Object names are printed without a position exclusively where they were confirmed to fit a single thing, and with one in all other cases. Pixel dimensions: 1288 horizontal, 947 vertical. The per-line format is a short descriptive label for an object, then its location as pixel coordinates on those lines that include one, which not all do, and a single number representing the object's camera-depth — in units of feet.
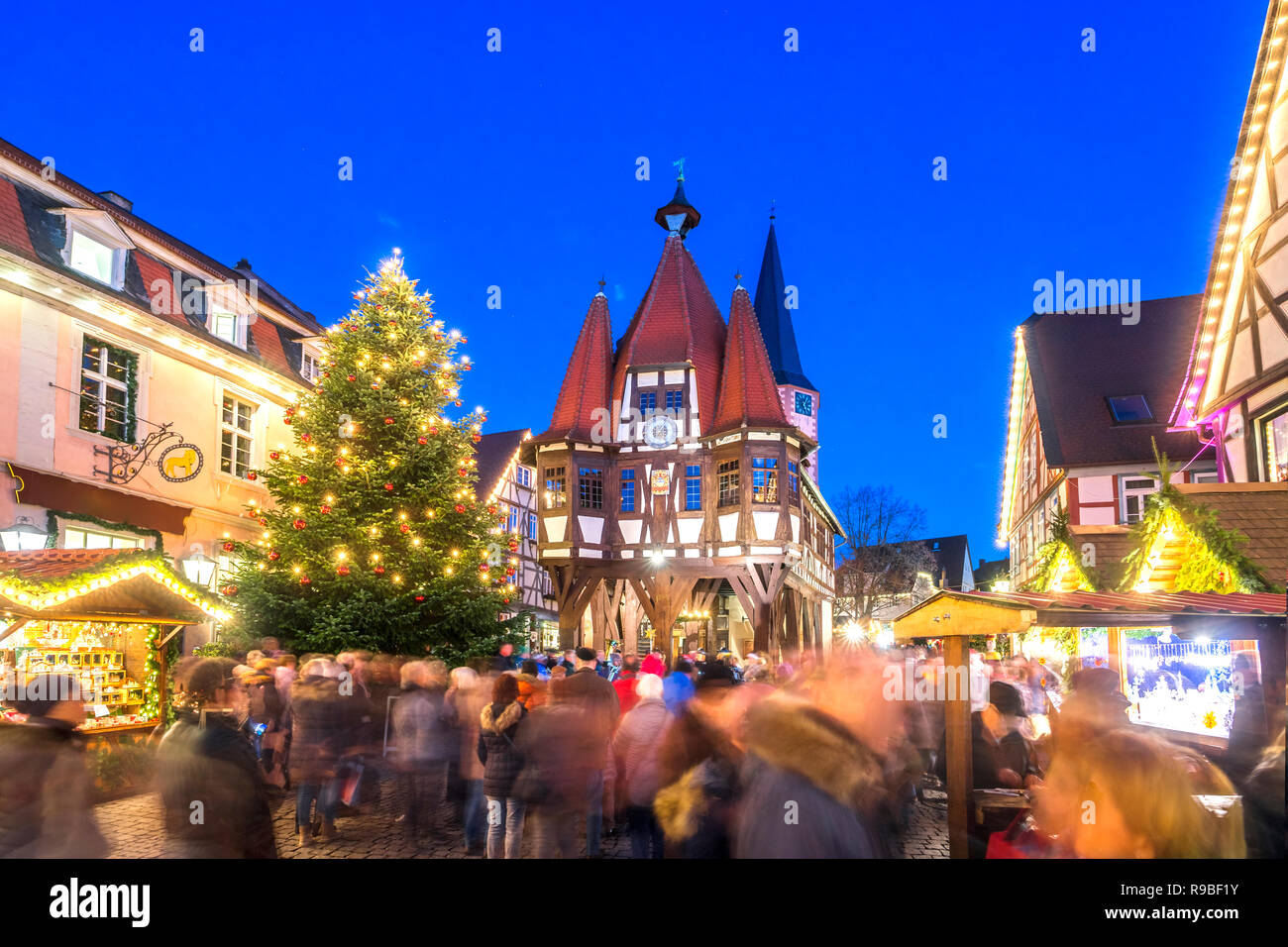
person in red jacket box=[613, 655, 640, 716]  32.27
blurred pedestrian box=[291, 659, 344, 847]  26.30
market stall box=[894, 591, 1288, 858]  22.65
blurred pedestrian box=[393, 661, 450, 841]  27.22
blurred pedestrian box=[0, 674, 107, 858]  13.70
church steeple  155.94
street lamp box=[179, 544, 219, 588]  43.91
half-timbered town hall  80.33
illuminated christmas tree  47.96
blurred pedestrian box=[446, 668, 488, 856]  27.22
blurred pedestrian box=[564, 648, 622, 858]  22.77
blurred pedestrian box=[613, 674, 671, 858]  21.11
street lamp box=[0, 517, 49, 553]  42.68
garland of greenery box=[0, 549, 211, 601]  28.78
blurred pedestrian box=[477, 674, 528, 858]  21.90
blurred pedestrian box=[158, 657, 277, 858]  14.87
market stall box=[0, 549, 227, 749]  29.60
